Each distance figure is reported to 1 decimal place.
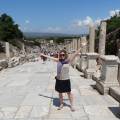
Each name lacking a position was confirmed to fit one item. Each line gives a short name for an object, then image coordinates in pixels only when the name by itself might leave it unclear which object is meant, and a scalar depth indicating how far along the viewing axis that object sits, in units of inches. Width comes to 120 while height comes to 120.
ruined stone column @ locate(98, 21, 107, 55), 270.8
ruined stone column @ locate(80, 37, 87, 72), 285.9
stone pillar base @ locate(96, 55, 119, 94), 151.3
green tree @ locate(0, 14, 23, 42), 1399.2
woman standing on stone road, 123.4
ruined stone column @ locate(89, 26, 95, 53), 289.2
